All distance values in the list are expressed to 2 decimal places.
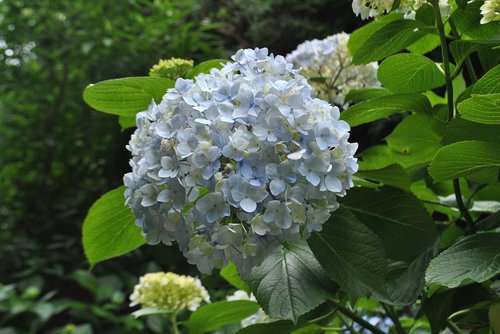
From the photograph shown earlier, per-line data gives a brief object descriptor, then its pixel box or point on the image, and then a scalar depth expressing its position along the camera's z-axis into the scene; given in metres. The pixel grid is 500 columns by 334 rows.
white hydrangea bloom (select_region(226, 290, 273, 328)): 0.82
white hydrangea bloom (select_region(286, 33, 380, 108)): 0.93
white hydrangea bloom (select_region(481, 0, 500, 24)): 0.55
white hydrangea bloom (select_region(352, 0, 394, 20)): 0.60
